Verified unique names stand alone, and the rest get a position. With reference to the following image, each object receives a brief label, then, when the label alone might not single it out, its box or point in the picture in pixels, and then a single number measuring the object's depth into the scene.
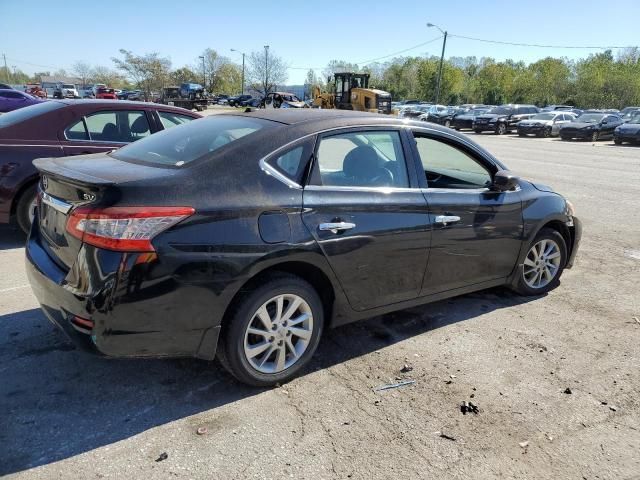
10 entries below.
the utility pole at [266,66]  87.19
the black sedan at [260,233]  2.62
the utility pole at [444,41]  50.22
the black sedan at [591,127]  29.55
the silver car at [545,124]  32.00
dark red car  5.48
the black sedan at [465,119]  35.16
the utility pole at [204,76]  84.84
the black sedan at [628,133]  26.56
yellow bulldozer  31.70
